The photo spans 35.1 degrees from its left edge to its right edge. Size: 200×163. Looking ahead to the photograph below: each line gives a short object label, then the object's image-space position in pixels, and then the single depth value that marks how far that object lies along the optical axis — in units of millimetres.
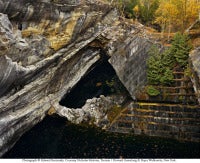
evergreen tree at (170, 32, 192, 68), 35312
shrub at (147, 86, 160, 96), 33781
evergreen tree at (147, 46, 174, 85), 34188
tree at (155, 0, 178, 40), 40747
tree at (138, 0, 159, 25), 46625
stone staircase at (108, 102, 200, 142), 30328
